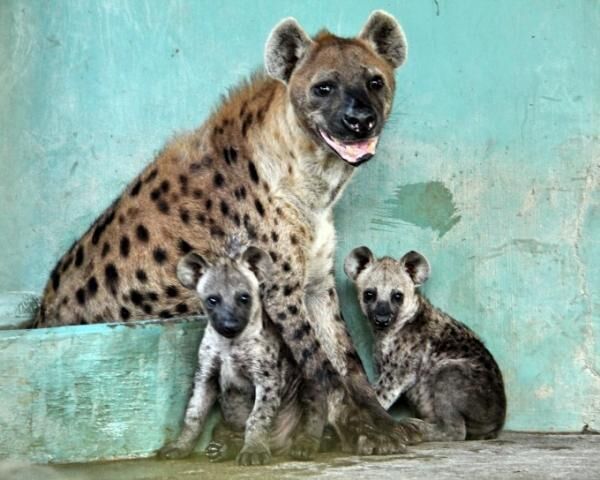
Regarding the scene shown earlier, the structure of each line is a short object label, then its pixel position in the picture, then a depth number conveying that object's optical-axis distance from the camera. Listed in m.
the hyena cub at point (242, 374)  9.77
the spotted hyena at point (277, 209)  10.21
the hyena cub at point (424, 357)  10.62
